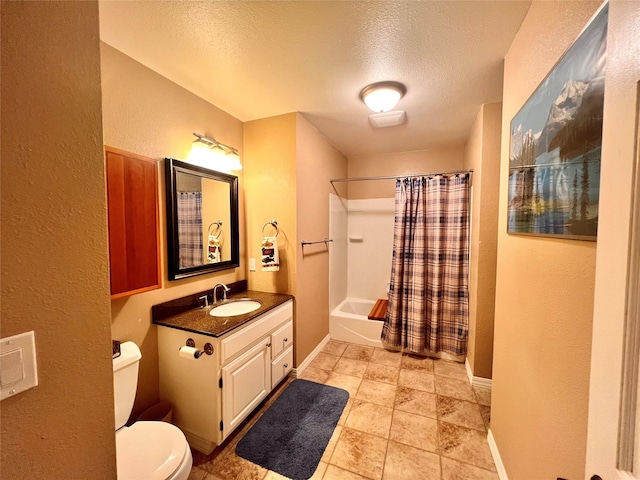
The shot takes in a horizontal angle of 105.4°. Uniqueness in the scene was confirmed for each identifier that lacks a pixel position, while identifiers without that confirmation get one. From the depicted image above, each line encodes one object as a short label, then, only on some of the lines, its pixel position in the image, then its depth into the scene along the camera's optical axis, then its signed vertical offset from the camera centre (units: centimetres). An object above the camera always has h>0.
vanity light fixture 187 +61
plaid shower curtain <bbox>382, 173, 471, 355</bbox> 257 -40
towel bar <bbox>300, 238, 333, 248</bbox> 236 -12
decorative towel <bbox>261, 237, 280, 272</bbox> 220 -23
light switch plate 48 -27
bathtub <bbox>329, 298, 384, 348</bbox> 290 -120
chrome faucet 203 -52
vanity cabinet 150 -99
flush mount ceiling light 177 +101
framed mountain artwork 68 +30
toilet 106 -103
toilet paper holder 147 -74
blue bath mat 147 -139
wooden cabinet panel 138 +5
